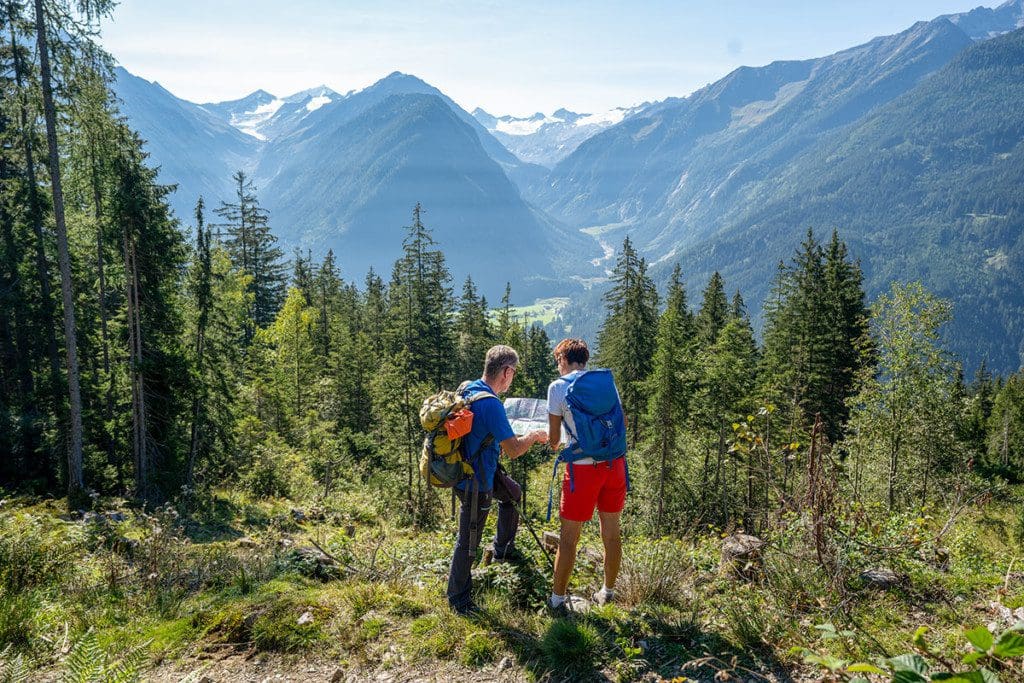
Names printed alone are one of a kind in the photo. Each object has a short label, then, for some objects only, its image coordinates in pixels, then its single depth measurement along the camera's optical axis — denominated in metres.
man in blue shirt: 4.60
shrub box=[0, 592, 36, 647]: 4.15
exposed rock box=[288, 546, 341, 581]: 6.17
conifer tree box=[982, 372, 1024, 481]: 25.28
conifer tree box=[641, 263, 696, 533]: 23.92
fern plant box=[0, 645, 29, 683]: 3.25
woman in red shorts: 4.61
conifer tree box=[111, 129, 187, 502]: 15.38
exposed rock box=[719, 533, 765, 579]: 5.73
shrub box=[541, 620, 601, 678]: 4.00
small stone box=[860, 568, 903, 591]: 5.06
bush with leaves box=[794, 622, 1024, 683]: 1.42
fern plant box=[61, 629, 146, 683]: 2.97
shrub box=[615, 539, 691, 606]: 4.99
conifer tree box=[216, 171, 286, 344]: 41.16
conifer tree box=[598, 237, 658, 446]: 33.28
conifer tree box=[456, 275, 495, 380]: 34.41
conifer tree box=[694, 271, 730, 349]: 38.56
